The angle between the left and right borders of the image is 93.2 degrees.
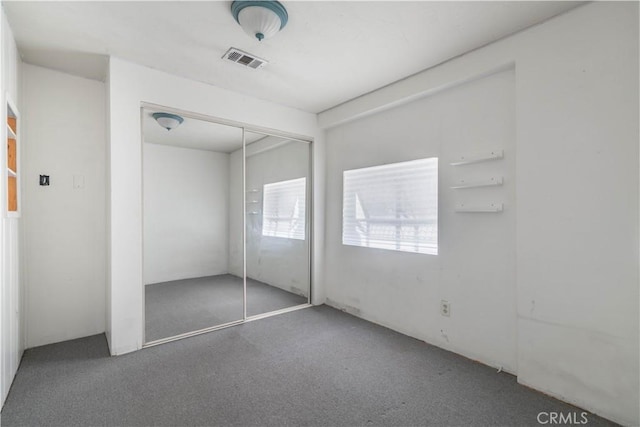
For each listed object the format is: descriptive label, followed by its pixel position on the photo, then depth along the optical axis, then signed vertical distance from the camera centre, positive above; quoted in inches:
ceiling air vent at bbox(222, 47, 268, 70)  101.5 +53.5
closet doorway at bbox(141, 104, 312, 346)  125.0 -5.6
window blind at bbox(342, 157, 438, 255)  117.3 +2.1
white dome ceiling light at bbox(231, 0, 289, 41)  77.0 +51.4
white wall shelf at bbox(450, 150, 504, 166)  96.7 +18.0
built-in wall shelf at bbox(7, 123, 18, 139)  87.5 +23.4
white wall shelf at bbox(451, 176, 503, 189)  96.8 +9.6
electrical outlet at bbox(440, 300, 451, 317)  110.3 -35.6
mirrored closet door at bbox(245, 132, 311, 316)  146.9 -5.7
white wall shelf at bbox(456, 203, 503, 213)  96.7 +1.2
